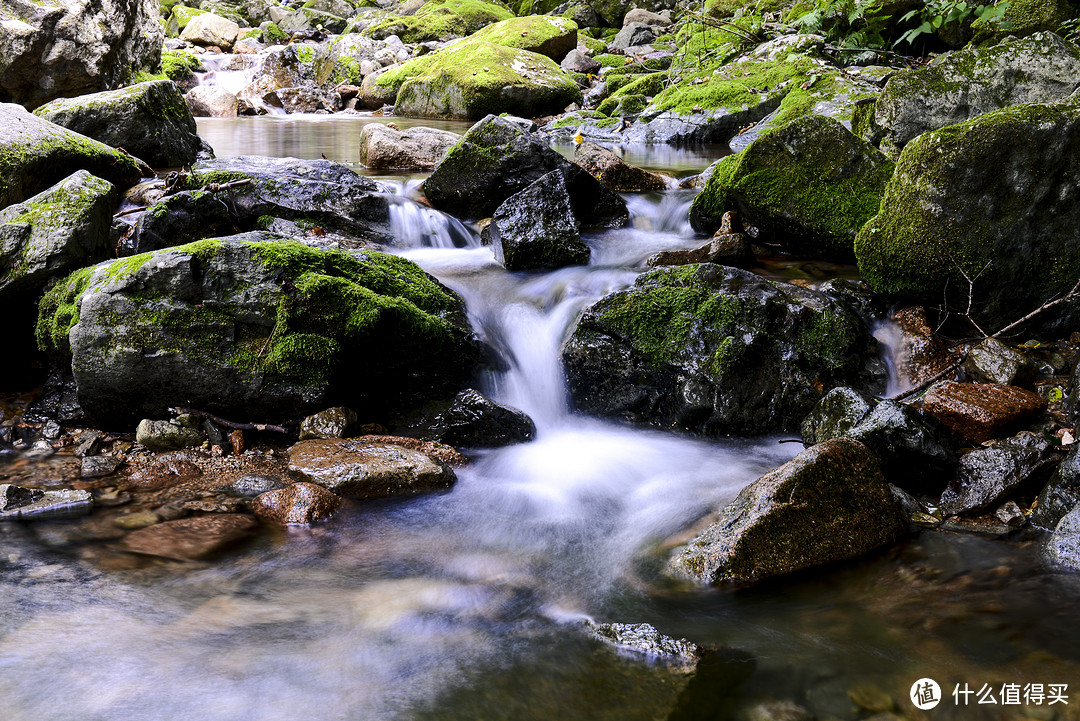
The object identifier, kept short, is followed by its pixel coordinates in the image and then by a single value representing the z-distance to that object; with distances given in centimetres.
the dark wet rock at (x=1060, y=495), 329
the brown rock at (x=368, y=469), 409
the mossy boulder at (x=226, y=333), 438
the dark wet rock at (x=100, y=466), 414
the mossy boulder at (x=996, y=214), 465
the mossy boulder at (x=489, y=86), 1780
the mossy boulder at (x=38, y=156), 580
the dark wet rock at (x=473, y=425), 479
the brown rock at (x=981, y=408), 405
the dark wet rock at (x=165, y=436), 439
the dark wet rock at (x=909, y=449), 377
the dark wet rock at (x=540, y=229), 655
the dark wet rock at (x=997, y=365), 443
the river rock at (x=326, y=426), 455
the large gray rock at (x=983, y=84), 743
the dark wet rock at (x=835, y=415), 407
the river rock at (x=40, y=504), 365
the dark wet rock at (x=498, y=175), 764
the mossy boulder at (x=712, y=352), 479
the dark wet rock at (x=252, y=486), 400
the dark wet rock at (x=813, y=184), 602
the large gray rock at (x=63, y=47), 994
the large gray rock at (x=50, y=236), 497
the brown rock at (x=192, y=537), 345
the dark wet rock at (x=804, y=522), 318
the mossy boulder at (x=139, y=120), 809
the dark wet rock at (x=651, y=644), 264
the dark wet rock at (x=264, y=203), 605
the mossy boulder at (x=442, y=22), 3008
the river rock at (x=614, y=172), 887
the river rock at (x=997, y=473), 364
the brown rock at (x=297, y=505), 377
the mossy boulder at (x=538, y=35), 2252
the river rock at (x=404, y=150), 1005
